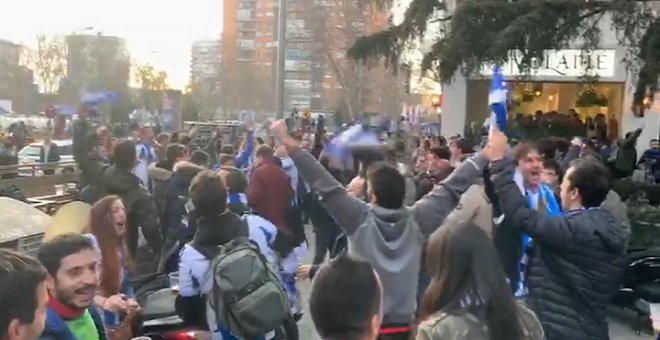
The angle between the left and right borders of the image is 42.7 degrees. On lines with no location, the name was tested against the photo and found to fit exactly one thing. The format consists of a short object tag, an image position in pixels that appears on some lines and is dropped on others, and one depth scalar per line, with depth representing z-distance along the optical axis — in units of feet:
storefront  74.10
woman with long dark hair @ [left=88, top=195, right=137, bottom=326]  14.07
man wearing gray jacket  14.38
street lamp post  50.01
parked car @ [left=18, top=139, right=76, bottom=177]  60.08
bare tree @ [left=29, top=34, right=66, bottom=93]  185.78
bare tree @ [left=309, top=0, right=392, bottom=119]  136.67
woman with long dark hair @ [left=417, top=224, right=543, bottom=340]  9.31
